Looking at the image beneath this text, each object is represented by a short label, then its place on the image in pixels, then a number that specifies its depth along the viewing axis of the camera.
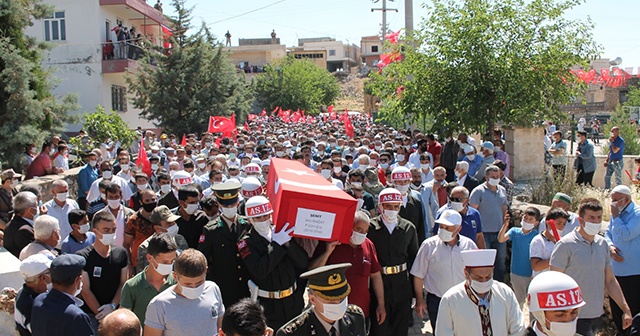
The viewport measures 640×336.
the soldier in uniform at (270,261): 5.33
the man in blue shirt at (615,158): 14.15
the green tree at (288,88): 59.00
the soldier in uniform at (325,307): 3.91
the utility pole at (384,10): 39.12
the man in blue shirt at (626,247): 6.32
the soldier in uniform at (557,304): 3.51
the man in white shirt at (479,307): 4.46
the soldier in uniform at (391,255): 6.32
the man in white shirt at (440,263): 5.94
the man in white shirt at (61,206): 7.54
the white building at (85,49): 28.52
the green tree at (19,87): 15.55
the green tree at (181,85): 28.88
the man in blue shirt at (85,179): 11.28
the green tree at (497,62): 12.72
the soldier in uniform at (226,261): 5.83
